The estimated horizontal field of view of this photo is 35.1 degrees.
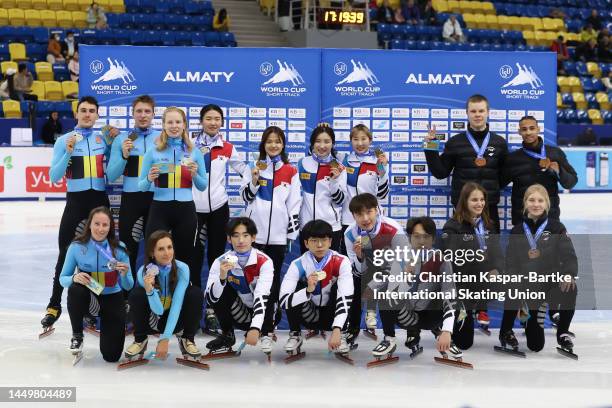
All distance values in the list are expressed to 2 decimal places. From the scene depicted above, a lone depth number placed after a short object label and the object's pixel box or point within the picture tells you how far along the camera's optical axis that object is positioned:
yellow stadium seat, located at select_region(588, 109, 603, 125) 26.57
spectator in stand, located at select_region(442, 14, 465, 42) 27.05
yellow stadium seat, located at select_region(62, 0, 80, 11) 24.37
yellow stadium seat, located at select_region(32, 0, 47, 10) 24.20
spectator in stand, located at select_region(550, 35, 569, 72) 27.82
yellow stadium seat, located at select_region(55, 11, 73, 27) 23.73
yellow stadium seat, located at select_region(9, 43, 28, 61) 22.12
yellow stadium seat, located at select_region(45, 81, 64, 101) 21.52
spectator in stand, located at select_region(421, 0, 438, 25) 27.98
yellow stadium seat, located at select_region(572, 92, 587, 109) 27.06
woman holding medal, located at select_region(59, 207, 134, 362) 6.77
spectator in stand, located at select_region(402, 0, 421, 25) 27.67
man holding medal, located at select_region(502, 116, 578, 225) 7.90
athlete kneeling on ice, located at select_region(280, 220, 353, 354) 6.97
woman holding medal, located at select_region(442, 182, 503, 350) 7.28
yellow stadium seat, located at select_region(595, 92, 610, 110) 27.34
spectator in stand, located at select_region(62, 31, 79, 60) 22.28
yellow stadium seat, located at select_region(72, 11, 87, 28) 23.78
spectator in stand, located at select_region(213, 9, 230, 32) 24.98
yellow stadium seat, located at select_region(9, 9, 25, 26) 23.53
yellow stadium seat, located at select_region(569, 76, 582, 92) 27.59
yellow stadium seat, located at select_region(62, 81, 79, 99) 21.59
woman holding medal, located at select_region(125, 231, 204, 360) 6.70
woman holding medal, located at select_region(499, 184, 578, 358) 7.15
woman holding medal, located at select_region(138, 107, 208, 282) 7.46
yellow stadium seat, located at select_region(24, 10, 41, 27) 23.63
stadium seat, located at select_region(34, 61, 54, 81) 21.81
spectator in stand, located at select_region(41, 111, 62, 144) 19.61
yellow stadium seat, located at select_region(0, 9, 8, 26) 23.48
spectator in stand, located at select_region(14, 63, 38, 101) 20.75
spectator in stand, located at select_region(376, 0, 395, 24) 27.12
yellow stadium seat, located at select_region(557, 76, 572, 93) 27.42
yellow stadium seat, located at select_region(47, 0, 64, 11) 24.30
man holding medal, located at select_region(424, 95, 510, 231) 7.99
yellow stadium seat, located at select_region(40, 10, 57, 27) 23.73
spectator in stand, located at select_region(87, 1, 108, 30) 23.45
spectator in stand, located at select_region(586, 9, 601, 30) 29.62
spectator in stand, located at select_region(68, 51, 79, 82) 21.91
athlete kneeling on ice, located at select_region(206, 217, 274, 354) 7.03
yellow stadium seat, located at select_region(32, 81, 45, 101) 21.39
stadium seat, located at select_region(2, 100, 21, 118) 20.22
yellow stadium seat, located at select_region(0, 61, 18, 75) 21.38
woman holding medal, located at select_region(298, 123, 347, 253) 7.77
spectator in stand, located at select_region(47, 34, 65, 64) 22.14
